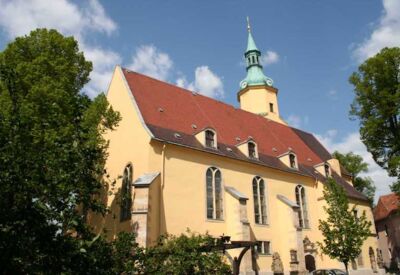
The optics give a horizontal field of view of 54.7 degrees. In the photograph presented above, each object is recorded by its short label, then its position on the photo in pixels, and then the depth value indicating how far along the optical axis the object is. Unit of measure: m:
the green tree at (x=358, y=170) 40.38
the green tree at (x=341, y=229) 21.62
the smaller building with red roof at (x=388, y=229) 41.91
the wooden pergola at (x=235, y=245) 11.96
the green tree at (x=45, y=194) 5.97
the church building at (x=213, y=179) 18.84
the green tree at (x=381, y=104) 24.48
